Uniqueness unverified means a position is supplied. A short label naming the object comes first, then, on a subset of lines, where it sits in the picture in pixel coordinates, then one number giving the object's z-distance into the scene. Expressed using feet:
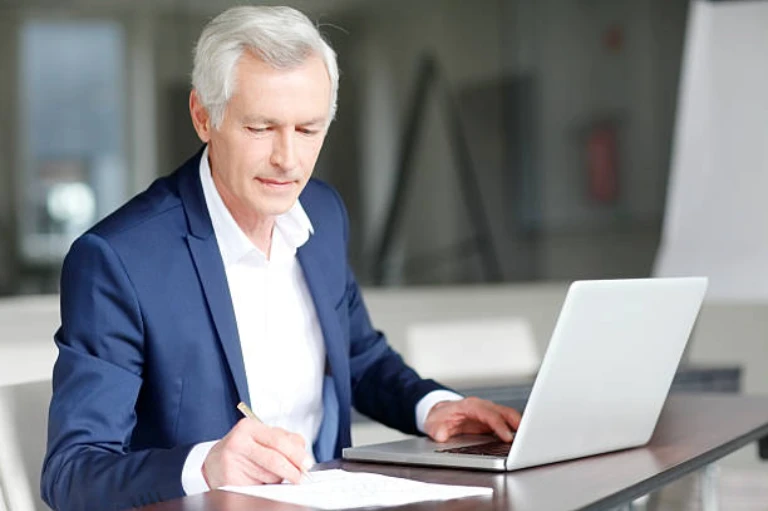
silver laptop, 8.64
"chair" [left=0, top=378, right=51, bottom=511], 9.08
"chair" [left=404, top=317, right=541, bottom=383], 15.50
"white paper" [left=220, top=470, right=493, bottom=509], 8.05
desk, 8.06
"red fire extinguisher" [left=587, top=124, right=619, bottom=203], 31.46
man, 8.58
